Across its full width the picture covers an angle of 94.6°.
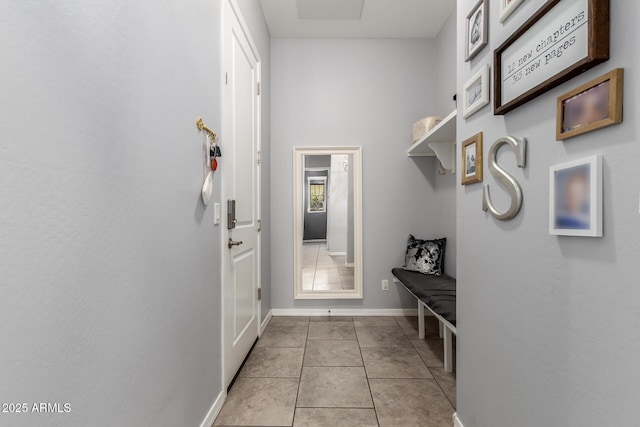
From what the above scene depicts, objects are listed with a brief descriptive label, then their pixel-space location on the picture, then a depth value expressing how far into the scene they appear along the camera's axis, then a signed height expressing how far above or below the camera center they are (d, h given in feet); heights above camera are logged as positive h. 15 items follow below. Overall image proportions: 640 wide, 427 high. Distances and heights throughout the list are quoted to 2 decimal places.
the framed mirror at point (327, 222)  10.22 -0.49
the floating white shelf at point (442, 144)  7.54 +1.90
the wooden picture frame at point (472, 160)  4.05 +0.71
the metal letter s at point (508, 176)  3.15 +0.38
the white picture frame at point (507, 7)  3.21 +2.25
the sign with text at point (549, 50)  2.23 +1.45
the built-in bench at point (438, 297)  5.91 -2.00
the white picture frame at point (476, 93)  3.84 +1.62
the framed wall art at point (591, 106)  2.11 +0.81
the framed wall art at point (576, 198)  2.27 +0.09
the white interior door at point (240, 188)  5.85 +0.45
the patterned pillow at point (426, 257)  8.96 -1.51
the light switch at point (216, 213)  5.25 -0.10
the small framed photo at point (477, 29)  3.84 +2.46
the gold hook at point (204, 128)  4.58 +1.28
